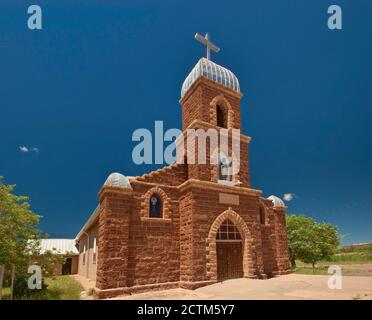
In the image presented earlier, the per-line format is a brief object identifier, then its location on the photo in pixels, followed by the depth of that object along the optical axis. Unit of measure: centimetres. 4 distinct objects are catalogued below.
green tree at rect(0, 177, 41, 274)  1132
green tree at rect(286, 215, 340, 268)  2594
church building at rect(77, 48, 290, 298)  1148
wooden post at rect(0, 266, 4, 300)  869
